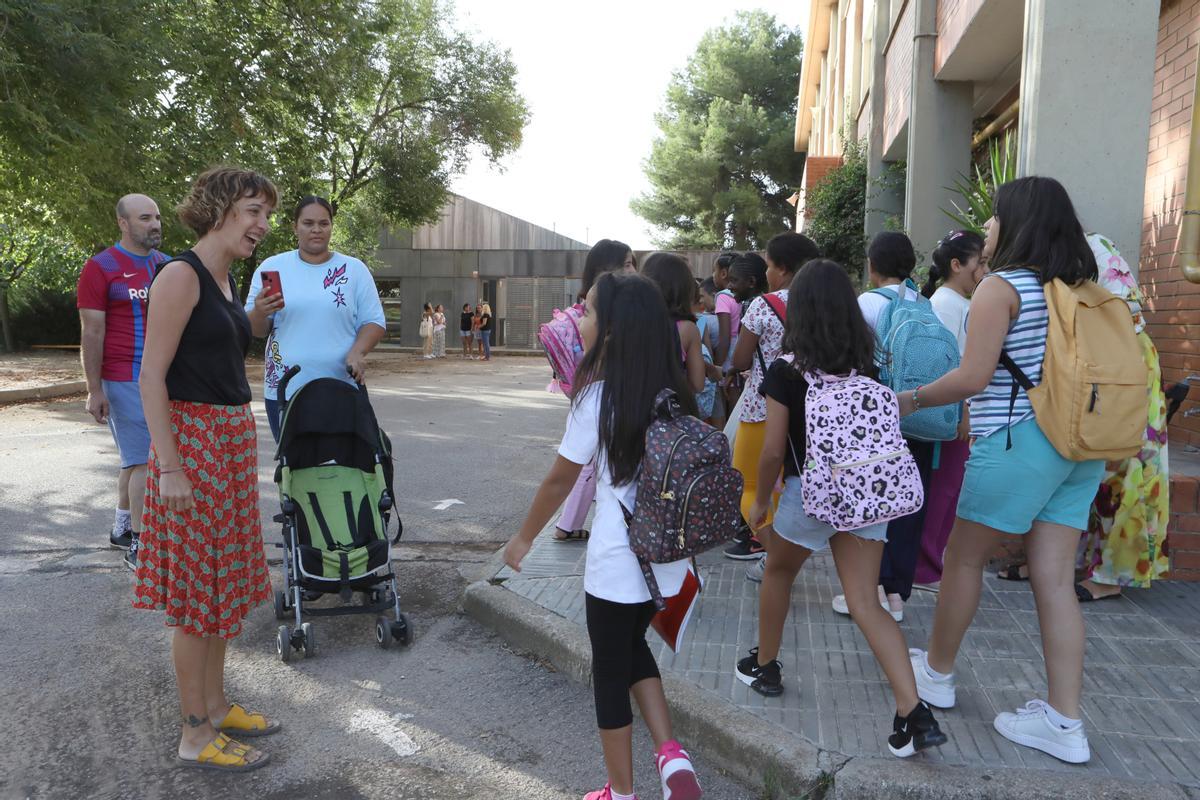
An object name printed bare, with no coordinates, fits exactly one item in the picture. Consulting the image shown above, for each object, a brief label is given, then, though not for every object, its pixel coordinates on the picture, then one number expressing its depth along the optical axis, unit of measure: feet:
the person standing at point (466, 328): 100.78
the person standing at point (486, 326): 97.30
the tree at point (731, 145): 127.54
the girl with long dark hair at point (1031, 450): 9.78
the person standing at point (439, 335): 101.42
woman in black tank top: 10.07
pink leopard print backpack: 9.87
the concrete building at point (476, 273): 110.32
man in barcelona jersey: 17.67
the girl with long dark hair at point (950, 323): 14.71
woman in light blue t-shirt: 15.31
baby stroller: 14.10
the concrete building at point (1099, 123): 16.62
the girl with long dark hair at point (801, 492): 9.90
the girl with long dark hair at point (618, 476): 8.84
